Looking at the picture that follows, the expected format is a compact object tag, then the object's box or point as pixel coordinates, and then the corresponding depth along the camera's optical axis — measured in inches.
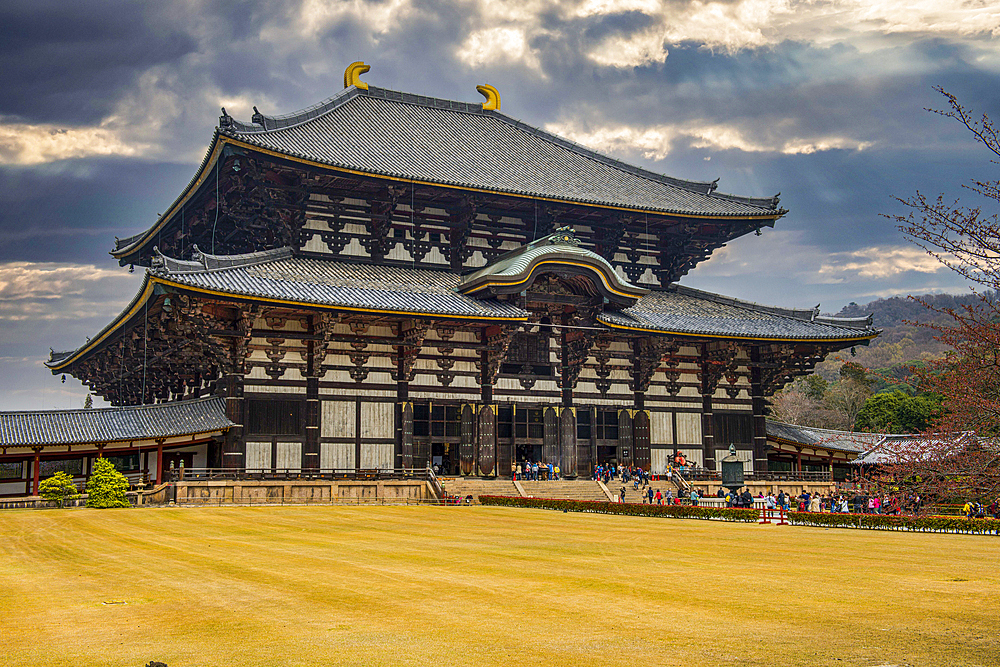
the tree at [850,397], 3371.1
